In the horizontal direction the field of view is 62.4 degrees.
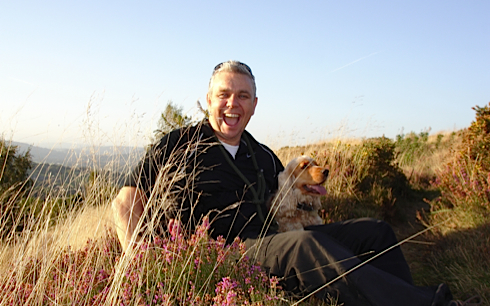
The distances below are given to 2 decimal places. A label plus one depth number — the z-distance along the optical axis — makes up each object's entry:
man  0.93
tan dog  1.34
